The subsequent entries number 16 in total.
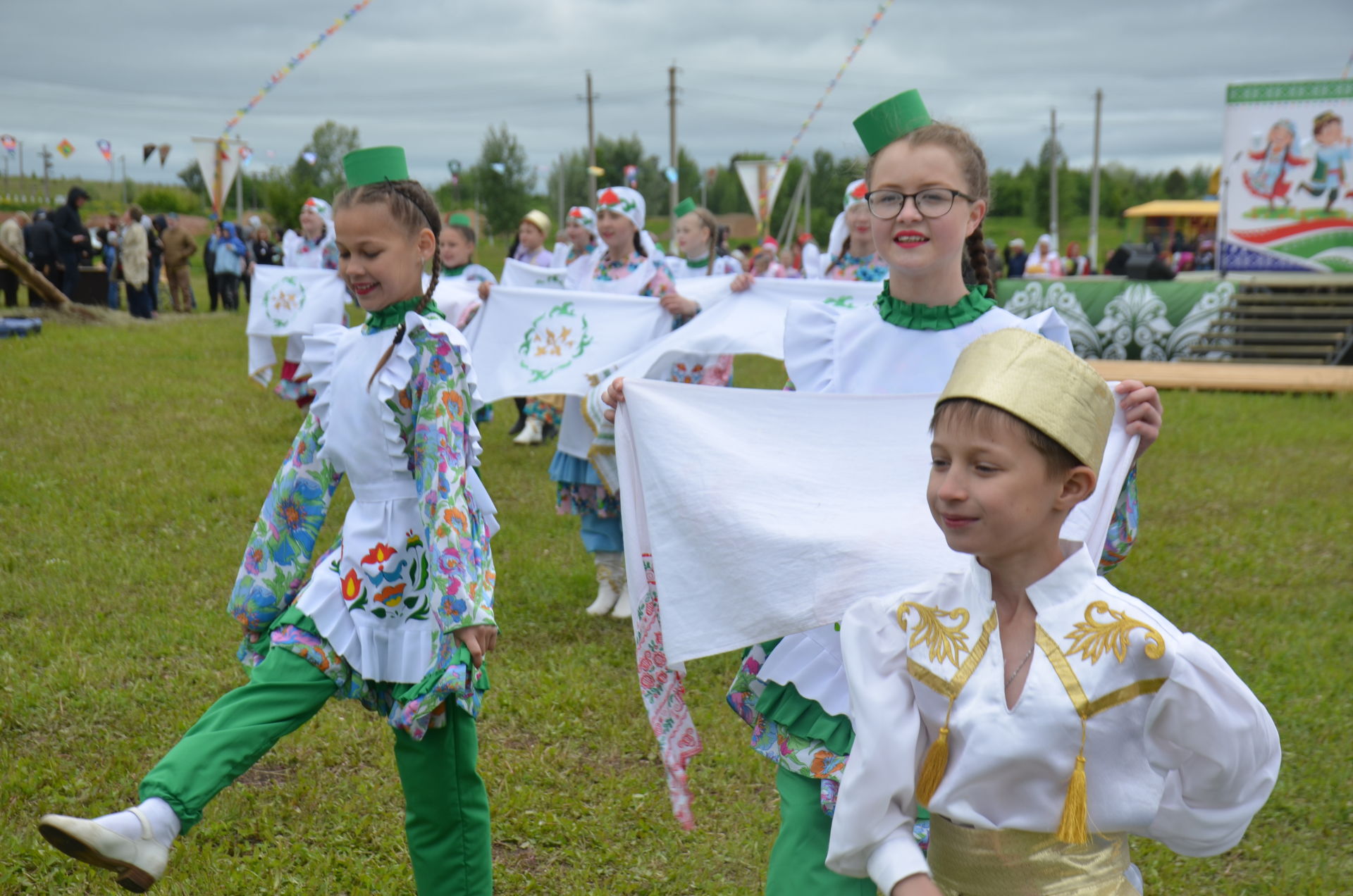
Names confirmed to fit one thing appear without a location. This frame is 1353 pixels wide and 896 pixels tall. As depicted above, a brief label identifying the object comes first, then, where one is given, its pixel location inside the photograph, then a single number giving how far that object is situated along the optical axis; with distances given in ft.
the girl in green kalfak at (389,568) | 8.99
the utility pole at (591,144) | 136.56
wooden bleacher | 51.29
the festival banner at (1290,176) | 56.44
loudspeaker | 59.88
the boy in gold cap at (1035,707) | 5.79
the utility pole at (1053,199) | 169.89
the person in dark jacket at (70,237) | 63.82
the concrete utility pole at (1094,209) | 146.84
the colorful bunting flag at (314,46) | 32.60
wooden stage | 46.83
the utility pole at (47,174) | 135.79
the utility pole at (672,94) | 127.85
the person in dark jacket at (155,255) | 72.18
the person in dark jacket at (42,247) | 64.80
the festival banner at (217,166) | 58.39
